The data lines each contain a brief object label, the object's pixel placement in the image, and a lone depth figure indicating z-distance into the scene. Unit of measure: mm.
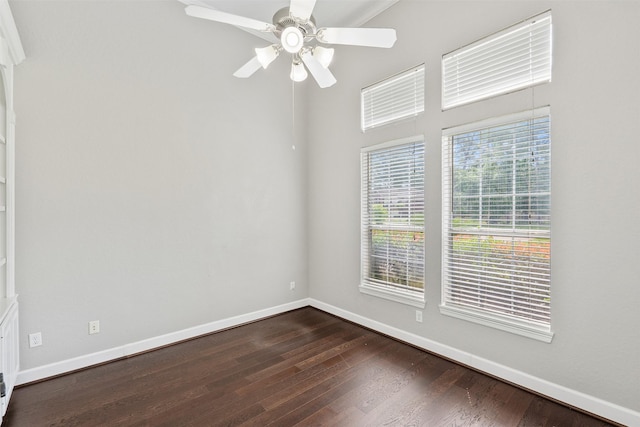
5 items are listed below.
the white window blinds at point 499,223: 2268
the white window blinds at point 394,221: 3068
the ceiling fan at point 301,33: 1747
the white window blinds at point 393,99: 3014
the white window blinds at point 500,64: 2234
